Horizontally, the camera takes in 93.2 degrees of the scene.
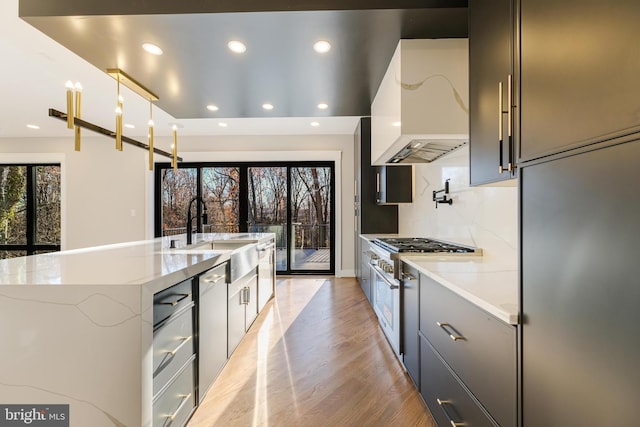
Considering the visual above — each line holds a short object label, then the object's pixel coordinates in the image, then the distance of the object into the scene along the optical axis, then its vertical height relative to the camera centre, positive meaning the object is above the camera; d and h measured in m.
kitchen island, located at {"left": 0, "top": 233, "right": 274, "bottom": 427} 1.15 -0.52
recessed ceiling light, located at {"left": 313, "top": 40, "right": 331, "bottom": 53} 2.03 +1.15
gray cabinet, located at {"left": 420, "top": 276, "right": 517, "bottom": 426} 1.00 -0.54
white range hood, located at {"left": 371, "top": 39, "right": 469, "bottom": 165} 1.96 +0.81
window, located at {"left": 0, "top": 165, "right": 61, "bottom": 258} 5.95 +0.09
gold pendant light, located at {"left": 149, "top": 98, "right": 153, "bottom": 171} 3.26 +0.76
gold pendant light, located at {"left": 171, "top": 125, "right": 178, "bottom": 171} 3.73 +0.73
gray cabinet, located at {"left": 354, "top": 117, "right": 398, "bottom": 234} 4.52 +0.11
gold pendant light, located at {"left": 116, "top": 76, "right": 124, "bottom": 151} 2.70 +0.80
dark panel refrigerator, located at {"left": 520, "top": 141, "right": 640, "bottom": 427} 0.61 -0.18
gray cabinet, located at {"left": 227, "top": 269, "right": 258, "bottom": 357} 2.32 -0.82
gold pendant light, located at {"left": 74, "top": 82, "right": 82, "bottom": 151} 2.31 +0.82
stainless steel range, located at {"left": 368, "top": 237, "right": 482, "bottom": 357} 2.22 -0.45
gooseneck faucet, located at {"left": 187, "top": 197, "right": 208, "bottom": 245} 2.67 -0.13
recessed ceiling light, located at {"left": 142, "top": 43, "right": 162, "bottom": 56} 2.07 +1.15
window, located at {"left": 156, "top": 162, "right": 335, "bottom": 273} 5.76 +0.15
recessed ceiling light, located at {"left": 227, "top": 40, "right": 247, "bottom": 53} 2.03 +1.15
